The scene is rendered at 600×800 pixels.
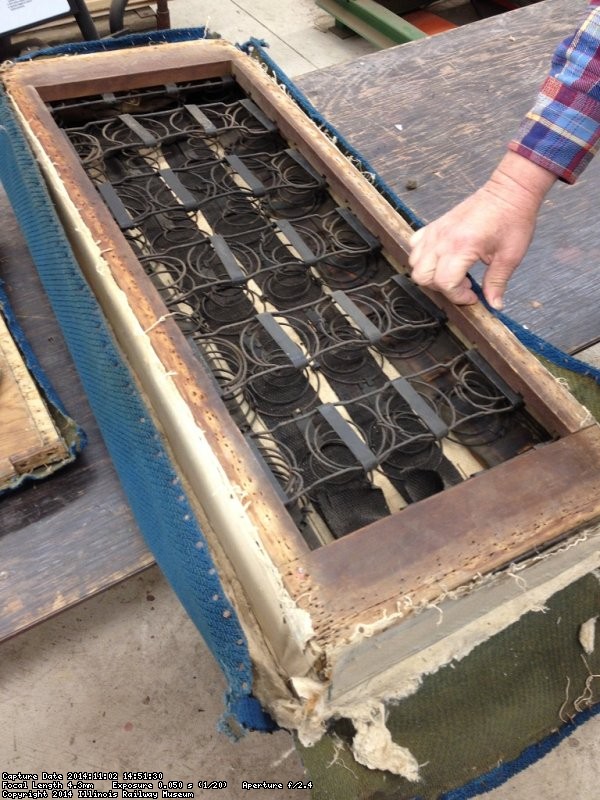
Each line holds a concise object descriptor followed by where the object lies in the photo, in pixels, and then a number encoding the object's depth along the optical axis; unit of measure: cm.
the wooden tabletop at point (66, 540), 93
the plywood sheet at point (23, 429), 97
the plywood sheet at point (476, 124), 127
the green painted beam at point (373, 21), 285
